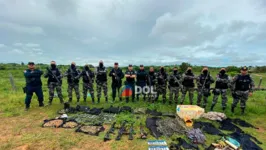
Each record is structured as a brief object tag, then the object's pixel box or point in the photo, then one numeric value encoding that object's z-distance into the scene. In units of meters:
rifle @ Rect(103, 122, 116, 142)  5.18
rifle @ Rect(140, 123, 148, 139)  5.34
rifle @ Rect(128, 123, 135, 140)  5.33
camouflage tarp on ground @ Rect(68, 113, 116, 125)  6.50
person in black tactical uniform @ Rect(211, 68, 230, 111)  7.96
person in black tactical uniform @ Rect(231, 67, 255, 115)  7.69
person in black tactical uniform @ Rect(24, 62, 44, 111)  7.76
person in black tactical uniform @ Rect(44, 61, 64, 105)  8.27
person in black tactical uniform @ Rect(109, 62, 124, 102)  8.98
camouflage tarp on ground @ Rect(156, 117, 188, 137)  5.78
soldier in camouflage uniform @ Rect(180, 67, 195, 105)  8.46
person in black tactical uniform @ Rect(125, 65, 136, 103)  9.18
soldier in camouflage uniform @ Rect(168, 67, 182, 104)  8.71
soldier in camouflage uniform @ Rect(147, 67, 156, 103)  9.21
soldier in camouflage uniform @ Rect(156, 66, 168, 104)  9.07
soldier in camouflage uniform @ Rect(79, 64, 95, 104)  8.66
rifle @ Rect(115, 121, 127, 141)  5.28
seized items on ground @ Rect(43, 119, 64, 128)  6.07
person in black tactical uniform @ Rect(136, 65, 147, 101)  9.21
